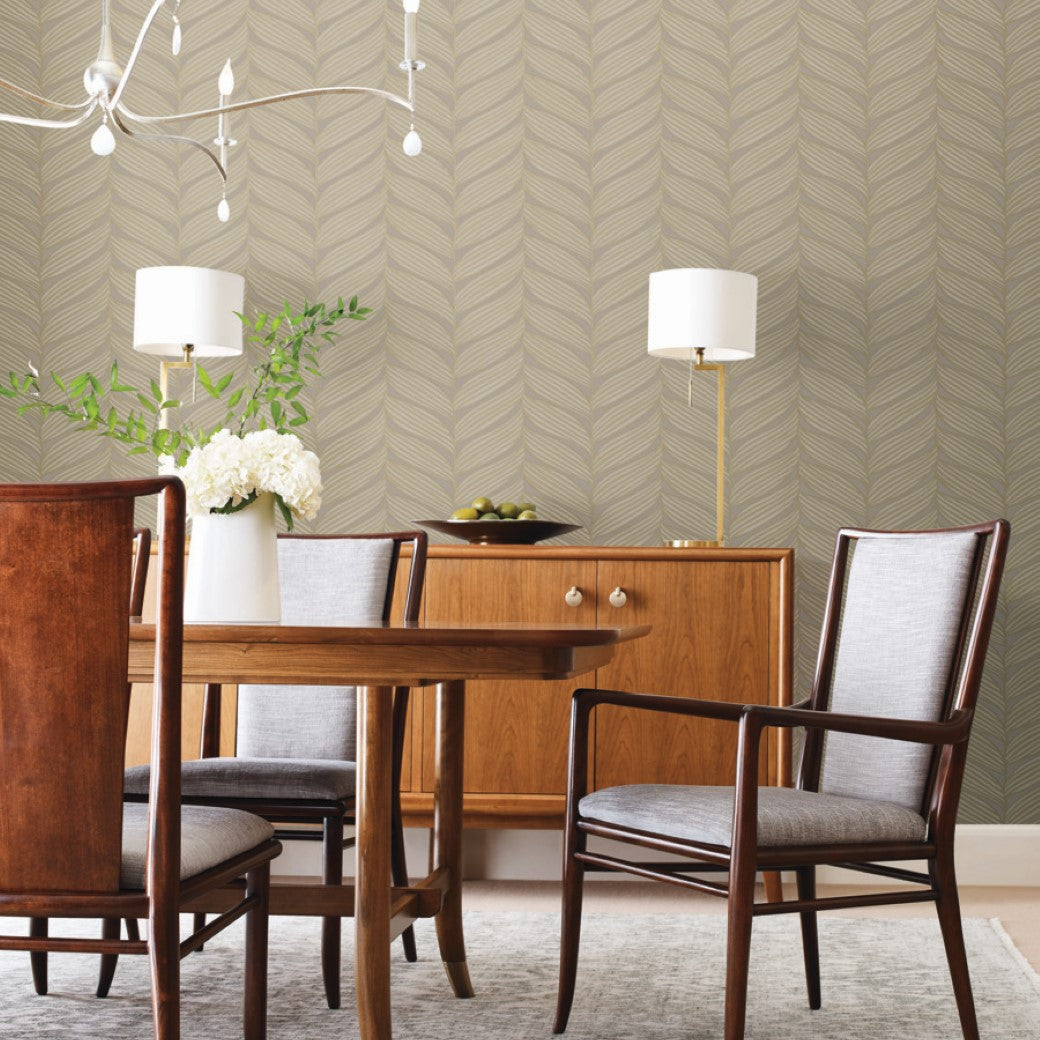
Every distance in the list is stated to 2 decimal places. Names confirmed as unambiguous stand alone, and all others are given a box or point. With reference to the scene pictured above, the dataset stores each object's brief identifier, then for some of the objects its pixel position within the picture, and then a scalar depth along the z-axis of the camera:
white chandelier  2.11
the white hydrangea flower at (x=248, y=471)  2.05
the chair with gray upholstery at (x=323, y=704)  2.39
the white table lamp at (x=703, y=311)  3.37
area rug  2.23
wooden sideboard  3.30
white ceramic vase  2.07
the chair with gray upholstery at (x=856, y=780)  1.85
